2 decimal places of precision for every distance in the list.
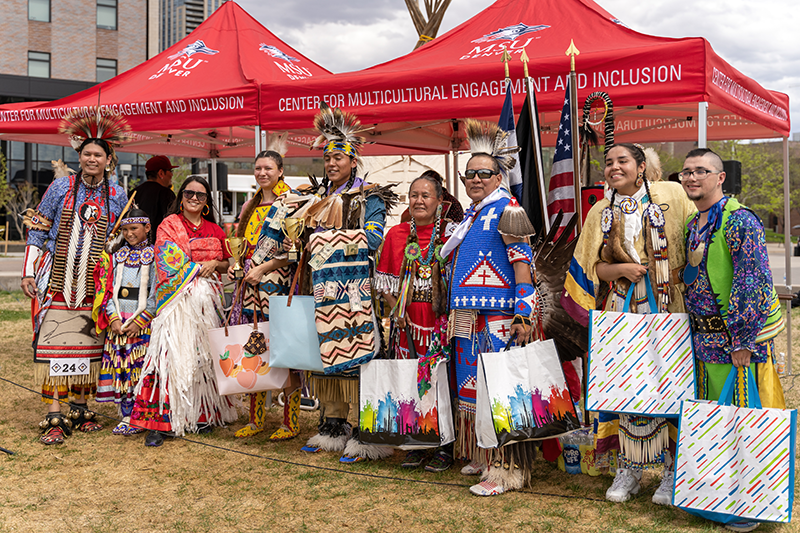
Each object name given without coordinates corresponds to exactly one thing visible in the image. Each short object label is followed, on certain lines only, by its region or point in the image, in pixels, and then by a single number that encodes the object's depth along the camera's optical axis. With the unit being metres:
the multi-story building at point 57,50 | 28.42
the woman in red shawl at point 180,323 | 4.54
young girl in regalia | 4.58
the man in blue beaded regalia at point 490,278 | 3.40
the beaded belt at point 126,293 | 4.59
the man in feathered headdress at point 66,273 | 4.63
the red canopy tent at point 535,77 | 4.10
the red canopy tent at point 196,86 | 5.29
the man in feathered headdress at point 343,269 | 3.97
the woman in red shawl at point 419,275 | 3.75
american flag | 4.00
